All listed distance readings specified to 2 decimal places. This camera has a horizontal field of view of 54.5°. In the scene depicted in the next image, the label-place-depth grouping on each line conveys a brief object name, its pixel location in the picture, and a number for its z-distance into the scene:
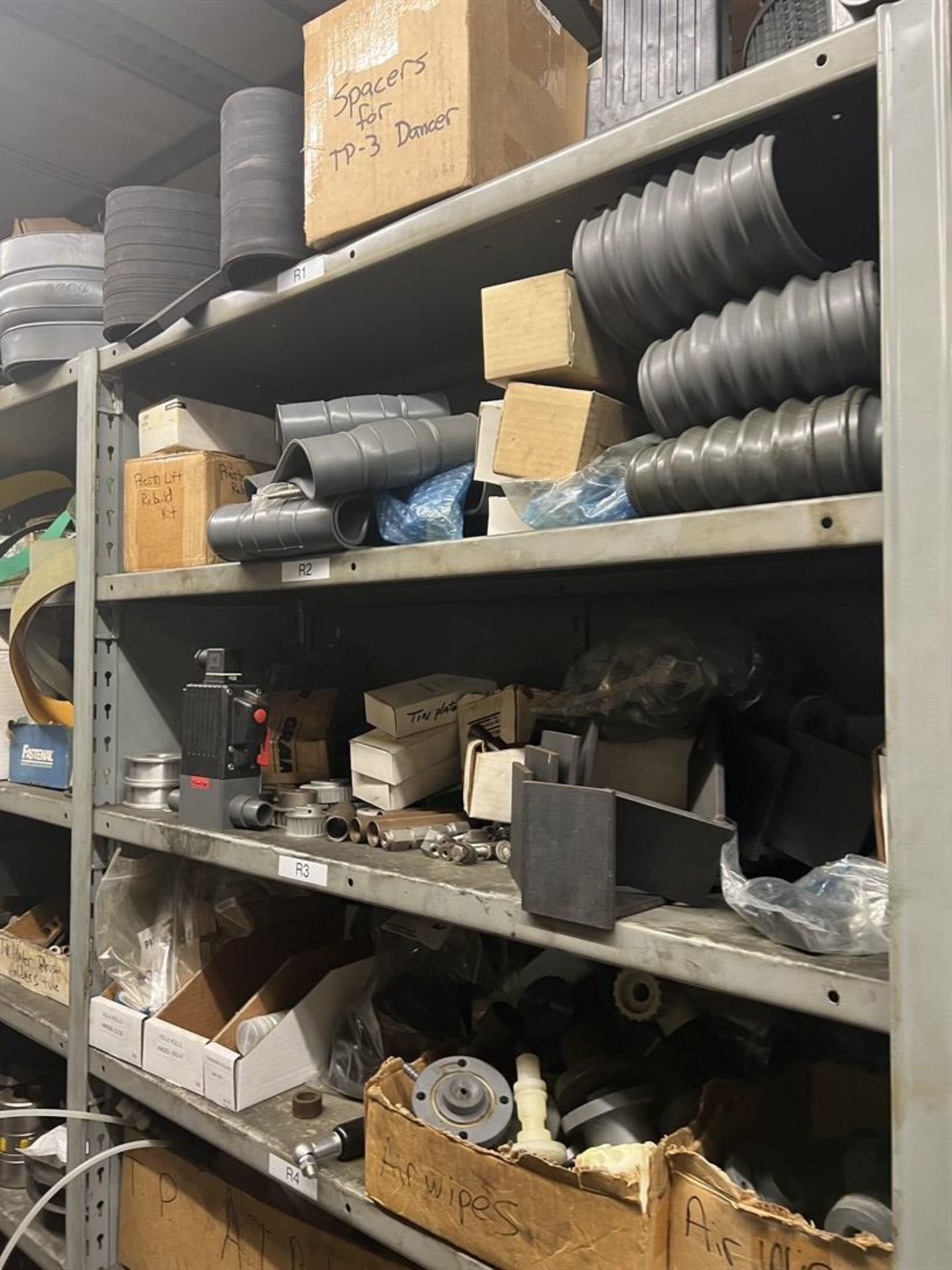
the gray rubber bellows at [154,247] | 1.38
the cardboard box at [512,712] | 1.23
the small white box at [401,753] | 1.28
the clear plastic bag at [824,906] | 0.76
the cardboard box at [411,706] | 1.30
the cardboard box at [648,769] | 1.03
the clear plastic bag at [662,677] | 1.01
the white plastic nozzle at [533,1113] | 0.95
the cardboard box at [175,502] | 1.41
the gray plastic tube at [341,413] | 1.23
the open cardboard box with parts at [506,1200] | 0.84
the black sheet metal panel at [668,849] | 0.88
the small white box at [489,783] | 1.15
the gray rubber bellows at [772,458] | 0.76
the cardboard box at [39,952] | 1.68
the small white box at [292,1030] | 1.27
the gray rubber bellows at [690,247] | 0.83
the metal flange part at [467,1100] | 1.00
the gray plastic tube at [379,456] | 1.10
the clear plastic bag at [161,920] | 1.49
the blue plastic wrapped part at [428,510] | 1.10
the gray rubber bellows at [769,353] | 0.79
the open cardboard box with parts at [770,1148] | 0.74
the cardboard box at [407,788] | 1.29
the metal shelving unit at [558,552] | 0.69
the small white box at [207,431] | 1.47
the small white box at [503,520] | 1.03
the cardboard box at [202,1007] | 1.33
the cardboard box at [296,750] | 1.50
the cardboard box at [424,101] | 1.02
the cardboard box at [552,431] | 0.98
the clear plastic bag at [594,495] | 0.94
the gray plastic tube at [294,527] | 1.13
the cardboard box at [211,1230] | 1.21
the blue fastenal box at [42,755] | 1.75
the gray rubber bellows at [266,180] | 1.21
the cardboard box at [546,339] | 0.98
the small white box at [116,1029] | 1.41
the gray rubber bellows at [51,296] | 1.58
